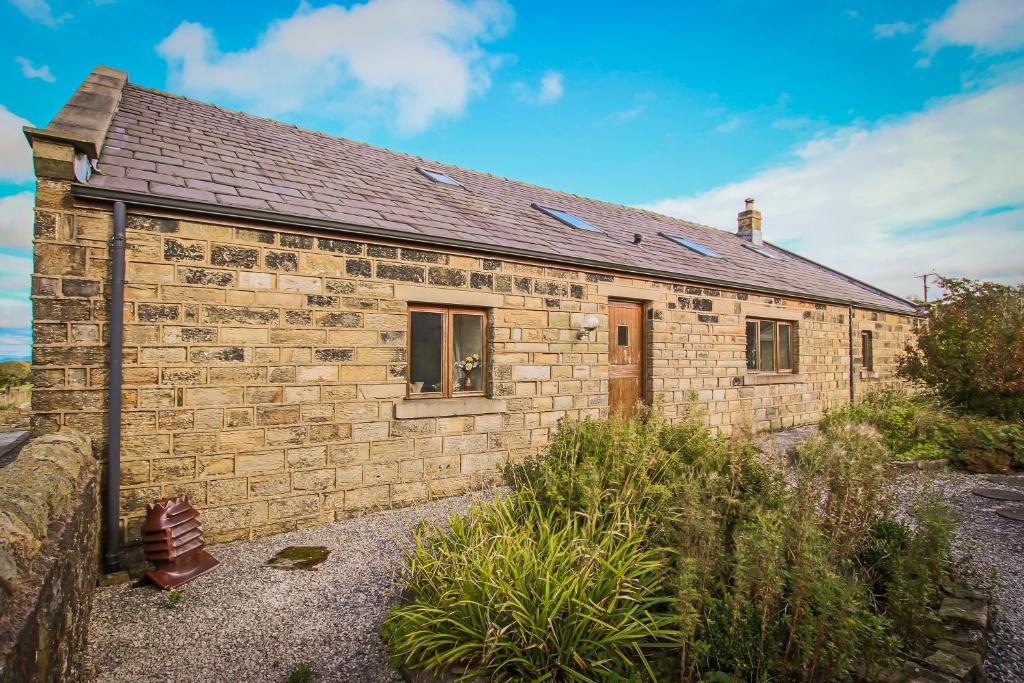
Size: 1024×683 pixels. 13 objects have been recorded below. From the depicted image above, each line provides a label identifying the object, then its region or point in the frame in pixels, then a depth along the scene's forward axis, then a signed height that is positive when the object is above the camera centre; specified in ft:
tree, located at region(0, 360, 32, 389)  48.00 -2.55
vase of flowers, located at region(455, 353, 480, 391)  21.18 -0.78
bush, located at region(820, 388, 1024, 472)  22.30 -4.29
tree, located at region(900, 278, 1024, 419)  27.94 -0.29
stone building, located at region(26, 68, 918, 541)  14.12 +1.25
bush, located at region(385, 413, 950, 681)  7.77 -4.30
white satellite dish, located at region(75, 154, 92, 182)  13.78 +5.28
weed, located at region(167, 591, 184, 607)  11.90 -6.14
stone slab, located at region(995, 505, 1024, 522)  16.19 -5.53
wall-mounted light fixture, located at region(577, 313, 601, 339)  24.31 +1.22
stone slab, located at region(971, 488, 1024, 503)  18.13 -5.48
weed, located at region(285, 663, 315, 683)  8.87 -5.98
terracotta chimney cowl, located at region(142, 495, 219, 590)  13.06 -5.35
